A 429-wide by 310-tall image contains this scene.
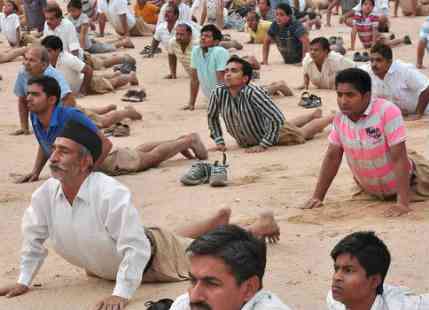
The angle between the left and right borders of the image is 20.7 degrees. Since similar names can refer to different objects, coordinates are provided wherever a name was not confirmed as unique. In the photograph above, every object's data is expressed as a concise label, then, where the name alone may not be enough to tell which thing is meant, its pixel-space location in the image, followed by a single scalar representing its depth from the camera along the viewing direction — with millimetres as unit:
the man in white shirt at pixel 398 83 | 11234
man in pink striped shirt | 7523
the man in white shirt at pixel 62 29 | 16062
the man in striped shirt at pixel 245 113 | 10695
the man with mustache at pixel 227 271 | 3908
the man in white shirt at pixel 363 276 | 4883
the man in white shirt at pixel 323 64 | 14336
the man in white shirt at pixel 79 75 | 13680
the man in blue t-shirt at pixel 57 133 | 8578
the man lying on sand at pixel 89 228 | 5754
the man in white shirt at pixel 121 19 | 22094
